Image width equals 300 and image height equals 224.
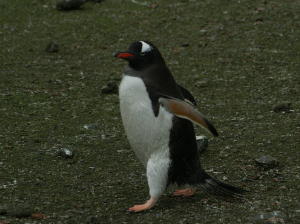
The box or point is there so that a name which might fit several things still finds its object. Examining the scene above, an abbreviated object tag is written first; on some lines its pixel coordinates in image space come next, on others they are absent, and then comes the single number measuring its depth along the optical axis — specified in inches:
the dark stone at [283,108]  490.3
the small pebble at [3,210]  323.0
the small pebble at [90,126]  477.6
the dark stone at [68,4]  793.6
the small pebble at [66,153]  416.5
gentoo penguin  332.5
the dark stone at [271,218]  301.4
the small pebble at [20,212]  320.7
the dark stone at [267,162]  382.6
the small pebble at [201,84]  571.8
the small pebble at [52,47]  671.8
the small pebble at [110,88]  559.9
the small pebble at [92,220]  312.8
